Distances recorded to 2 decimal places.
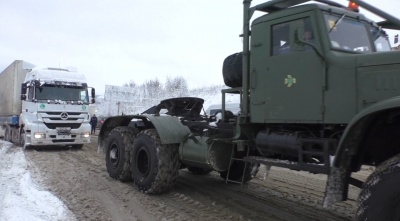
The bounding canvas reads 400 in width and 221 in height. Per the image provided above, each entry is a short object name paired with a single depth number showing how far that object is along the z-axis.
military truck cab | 3.87
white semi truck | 14.80
